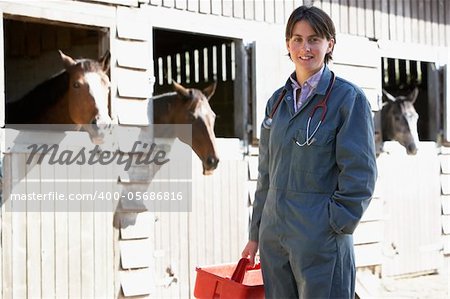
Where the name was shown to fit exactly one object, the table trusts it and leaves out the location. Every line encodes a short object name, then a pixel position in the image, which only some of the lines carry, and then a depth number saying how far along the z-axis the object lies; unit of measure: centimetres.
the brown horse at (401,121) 1268
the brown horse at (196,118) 953
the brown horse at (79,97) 822
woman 420
